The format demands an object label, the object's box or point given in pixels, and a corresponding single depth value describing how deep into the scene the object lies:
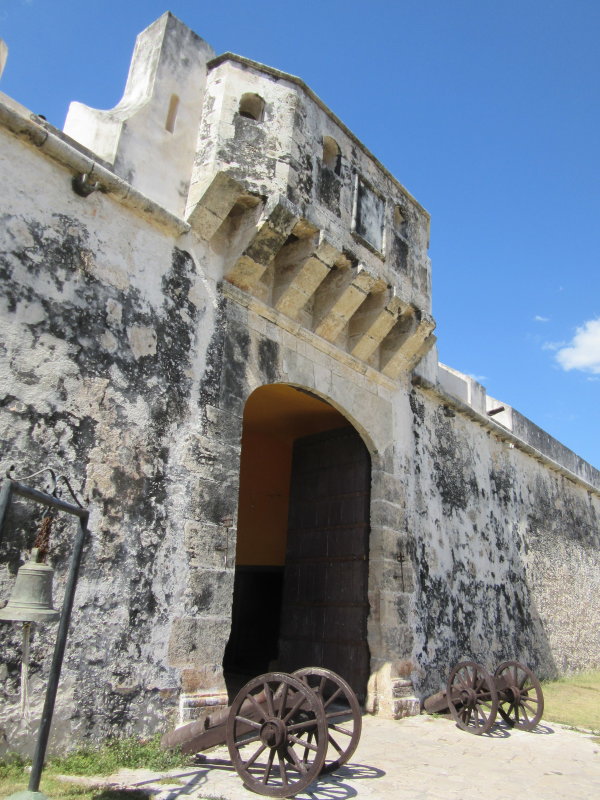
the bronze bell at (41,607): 2.50
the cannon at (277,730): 3.45
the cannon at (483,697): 5.46
